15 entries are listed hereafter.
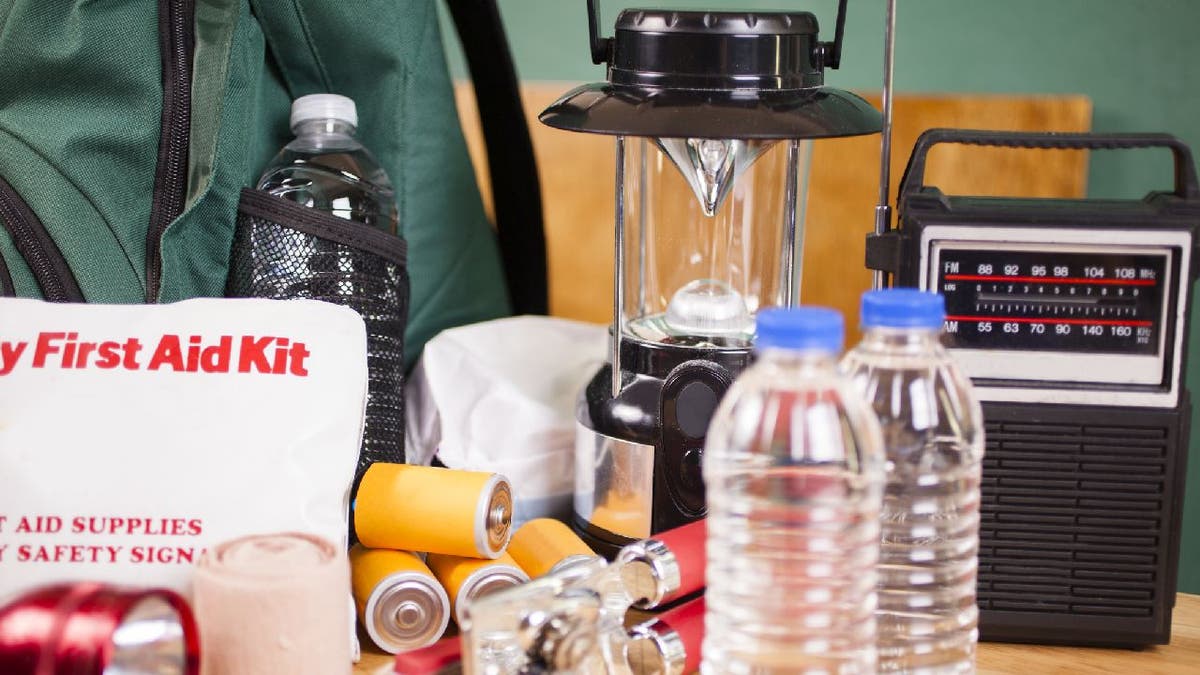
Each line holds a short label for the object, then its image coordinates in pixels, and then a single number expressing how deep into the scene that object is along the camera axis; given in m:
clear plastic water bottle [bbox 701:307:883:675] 1.18
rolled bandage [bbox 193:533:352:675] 1.19
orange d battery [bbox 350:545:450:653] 1.30
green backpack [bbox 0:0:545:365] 1.36
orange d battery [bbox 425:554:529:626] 1.30
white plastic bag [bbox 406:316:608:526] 1.44
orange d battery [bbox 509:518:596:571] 1.33
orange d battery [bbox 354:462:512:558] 1.30
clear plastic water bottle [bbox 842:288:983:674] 1.24
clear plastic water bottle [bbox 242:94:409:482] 1.38
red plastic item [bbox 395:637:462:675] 1.21
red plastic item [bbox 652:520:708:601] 1.27
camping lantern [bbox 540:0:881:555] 1.30
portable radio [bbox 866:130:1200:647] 1.28
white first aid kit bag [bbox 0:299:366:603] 1.25
